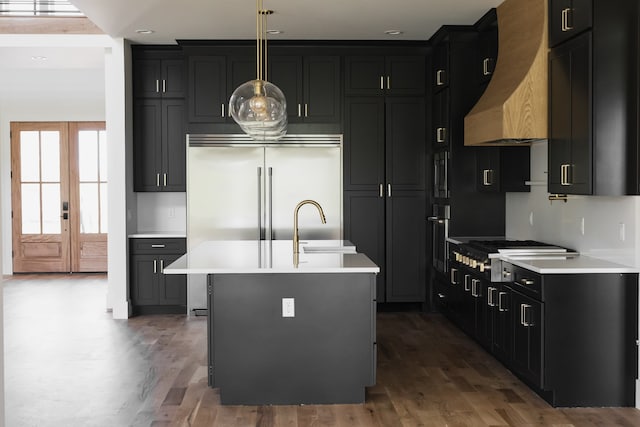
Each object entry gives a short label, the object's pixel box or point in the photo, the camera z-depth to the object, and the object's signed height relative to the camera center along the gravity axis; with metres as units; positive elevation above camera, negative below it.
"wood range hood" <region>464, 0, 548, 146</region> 4.97 +0.76
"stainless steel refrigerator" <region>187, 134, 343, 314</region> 7.32 +0.07
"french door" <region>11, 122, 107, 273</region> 10.55 +0.10
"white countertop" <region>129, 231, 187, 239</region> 7.38 -0.42
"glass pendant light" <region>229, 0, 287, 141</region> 4.64 +0.55
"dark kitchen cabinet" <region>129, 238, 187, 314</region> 7.41 -0.83
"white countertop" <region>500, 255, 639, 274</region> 4.27 -0.44
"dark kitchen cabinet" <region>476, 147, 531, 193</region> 6.17 +0.19
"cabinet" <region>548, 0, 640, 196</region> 4.14 +0.52
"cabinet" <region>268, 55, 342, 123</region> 7.37 +1.07
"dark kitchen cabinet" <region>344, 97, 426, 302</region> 7.44 +0.06
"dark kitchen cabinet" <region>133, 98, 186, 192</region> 7.57 +0.50
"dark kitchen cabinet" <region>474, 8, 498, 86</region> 6.16 +1.24
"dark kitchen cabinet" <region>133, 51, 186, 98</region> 7.52 +1.21
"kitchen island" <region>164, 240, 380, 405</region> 4.34 -0.83
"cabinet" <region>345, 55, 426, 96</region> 7.42 +1.17
